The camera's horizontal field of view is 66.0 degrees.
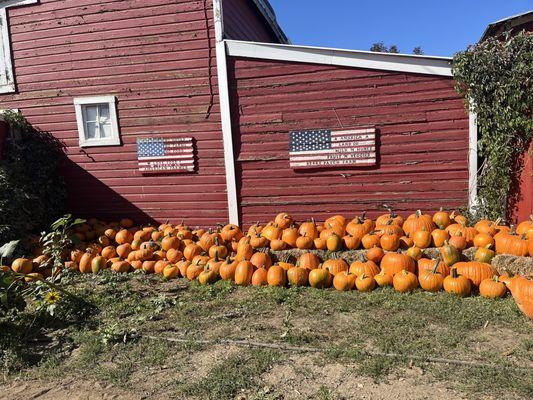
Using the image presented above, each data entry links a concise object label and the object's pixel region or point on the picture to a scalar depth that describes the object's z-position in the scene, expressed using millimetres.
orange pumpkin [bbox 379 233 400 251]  5336
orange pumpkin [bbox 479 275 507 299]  4328
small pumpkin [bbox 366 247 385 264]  5203
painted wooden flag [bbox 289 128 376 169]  6684
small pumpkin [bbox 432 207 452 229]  5809
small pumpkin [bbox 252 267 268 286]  5234
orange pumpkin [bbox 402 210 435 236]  5656
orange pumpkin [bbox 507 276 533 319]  3795
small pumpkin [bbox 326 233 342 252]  5547
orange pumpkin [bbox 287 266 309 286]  5098
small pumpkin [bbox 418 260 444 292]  4570
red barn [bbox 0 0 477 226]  6480
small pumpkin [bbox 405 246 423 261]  5125
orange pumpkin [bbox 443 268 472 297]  4410
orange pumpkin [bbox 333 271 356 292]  4898
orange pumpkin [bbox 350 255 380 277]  4957
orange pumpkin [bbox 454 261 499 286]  4543
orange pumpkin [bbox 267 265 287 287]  5125
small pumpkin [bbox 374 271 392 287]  4828
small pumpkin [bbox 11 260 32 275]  5902
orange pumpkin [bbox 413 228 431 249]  5340
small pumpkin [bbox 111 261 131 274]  6188
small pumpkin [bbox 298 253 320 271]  5312
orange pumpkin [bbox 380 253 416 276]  4867
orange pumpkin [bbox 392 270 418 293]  4629
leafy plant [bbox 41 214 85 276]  5152
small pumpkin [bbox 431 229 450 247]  5320
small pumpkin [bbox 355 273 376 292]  4801
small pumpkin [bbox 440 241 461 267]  4914
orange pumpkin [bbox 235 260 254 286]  5266
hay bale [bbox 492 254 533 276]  4590
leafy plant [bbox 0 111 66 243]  6898
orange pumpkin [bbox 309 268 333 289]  5004
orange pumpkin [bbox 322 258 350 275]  5148
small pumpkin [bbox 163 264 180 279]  5828
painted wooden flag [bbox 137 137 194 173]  7605
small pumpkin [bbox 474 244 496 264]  4871
